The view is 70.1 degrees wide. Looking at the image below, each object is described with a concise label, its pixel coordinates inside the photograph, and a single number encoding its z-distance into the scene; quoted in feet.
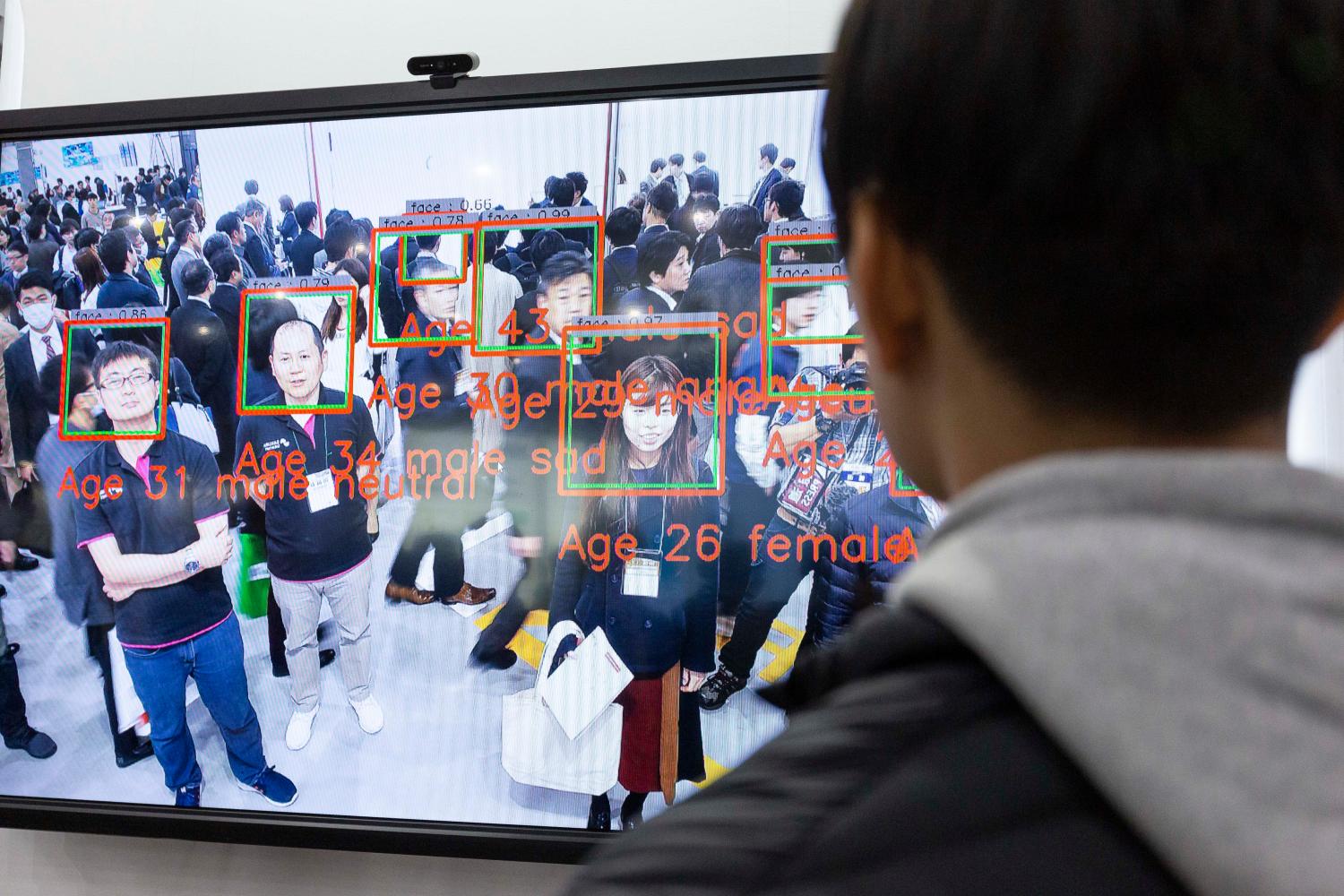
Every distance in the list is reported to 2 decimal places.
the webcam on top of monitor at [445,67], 4.99
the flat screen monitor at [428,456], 4.62
